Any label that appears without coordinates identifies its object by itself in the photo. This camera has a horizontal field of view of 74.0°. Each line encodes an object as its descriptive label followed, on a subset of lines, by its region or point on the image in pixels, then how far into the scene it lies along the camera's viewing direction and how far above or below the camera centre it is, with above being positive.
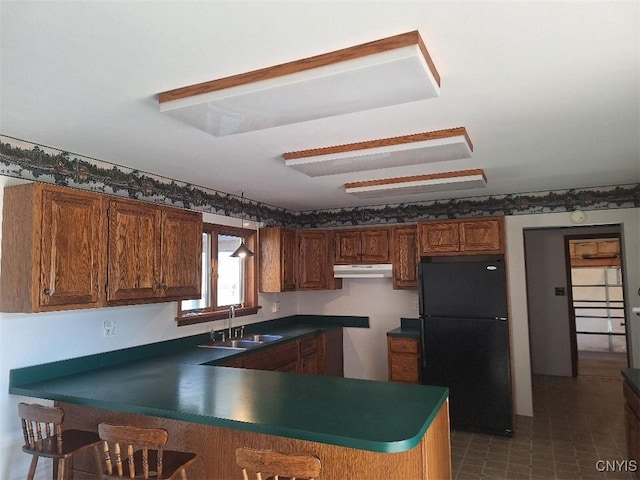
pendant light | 3.88 +0.19
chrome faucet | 4.37 -0.40
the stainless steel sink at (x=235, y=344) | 3.90 -0.67
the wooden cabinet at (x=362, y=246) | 5.04 +0.30
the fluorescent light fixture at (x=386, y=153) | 2.58 +0.77
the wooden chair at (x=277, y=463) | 1.63 -0.74
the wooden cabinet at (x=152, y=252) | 2.82 +0.17
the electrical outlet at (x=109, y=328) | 3.06 -0.38
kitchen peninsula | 1.81 -0.65
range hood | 4.98 +0.00
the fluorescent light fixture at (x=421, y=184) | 3.62 +0.76
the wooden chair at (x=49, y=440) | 2.14 -0.86
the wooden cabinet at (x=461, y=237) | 4.39 +0.34
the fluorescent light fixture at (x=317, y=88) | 1.57 +0.76
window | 4.07 -0.06
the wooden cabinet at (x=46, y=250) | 2.36 +0.16
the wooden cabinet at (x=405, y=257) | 4.86 +0.15
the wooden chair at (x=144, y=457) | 1.88 -0.84
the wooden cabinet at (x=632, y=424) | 2.72 -1.07
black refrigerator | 4.07 -0.70
